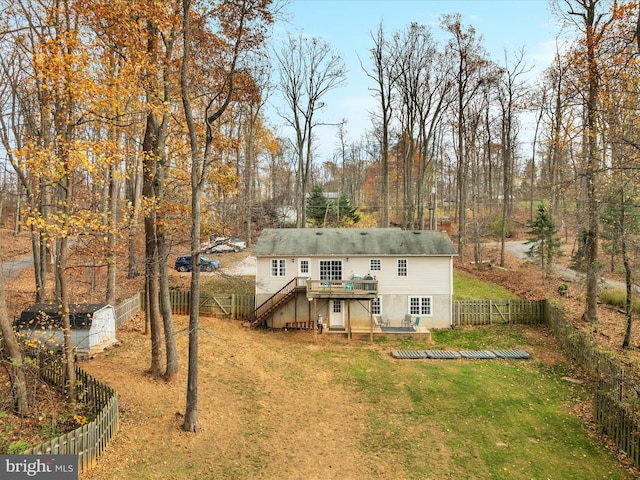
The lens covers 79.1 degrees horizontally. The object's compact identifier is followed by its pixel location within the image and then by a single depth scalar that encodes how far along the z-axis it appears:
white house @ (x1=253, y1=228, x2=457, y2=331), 23.66
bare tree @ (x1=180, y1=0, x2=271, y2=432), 11.48
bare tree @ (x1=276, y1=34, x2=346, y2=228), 34.97
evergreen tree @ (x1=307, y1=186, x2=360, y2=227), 37.34
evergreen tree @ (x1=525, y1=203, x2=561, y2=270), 28.59
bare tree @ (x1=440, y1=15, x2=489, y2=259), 32.12
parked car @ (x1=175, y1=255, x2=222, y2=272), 29.83
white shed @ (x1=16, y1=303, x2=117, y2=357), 15.15
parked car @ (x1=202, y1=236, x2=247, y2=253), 38.24
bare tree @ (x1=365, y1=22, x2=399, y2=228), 33.75
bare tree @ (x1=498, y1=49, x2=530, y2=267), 32.78
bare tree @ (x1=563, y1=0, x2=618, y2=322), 17.44
